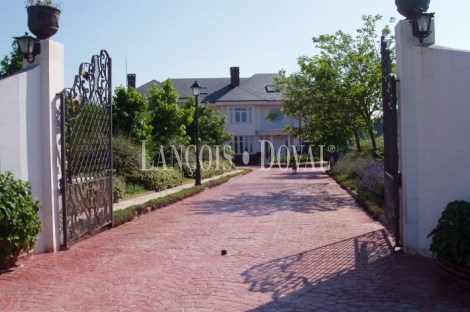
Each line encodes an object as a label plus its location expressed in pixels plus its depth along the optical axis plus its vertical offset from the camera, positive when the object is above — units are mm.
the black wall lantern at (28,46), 7965 +1766
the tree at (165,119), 27953 +1874
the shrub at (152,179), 19400 -1065
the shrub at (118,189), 15515 -1174
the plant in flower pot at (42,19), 8336 +2306
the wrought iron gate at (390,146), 7641 +27
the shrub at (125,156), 19016 -124
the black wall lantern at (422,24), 7168 +1798
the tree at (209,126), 35581 +1848
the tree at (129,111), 22828 +1934
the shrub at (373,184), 13203 -1002
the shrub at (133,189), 17945 -1371
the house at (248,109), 50344 +4248
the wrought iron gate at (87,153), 8656 +8
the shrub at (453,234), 5598 -1038
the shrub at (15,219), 6668 -902
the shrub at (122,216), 11367 -1516
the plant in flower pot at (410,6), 7566 +2182
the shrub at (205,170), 27375 -1093
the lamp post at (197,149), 21148 +77
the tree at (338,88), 18938 +2395
